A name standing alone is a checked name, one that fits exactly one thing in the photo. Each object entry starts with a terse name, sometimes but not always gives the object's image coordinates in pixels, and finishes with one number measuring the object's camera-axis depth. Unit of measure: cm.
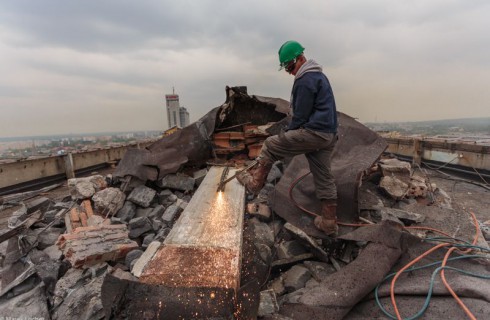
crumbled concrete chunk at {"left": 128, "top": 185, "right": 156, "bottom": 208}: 390
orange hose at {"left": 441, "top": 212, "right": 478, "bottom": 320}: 154
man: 265
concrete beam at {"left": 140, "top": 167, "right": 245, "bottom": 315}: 190
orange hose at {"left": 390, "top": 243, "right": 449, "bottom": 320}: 172
